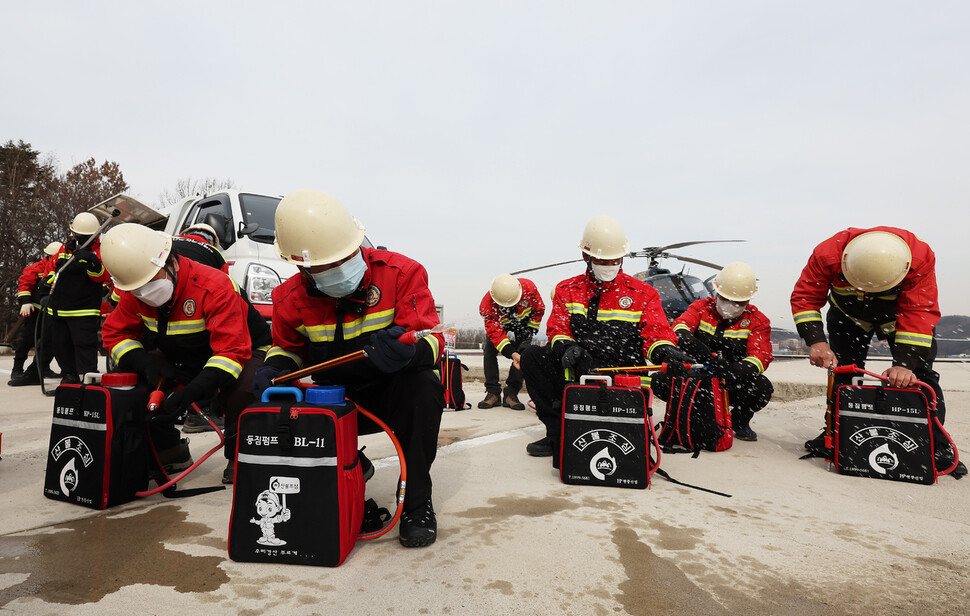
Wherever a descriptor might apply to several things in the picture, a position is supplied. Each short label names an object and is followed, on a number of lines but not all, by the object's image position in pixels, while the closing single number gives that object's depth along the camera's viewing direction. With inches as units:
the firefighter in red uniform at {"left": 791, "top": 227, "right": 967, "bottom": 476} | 132.5
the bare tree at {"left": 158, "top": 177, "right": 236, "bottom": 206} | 1148.5
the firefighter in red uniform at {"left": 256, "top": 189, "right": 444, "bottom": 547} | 88.2
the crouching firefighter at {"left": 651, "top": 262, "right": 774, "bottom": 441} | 175.6
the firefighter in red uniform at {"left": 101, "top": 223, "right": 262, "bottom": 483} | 107.3
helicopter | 353.7
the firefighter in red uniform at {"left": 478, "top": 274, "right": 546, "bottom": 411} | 246.7
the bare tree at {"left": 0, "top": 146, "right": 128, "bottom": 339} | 609.3
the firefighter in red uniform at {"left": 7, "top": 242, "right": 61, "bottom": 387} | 272.4
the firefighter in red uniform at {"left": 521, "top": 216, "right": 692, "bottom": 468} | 152.9
